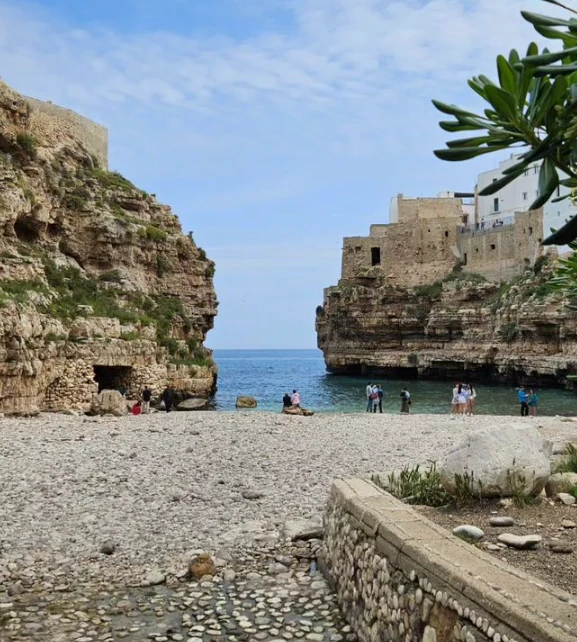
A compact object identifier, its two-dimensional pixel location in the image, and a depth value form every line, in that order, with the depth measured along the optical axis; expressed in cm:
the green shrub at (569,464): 937
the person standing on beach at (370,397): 2944
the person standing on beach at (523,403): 2854
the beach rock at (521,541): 580
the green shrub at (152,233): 3439
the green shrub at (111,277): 3173
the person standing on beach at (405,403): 2947
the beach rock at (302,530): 823
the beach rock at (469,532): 597
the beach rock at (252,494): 1025
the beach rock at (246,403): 3362
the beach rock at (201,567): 707
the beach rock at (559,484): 784
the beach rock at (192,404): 2972
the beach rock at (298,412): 2611
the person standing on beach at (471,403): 2831
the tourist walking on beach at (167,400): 2675
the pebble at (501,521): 649
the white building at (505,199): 6712
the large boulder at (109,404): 2359
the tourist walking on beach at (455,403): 2815
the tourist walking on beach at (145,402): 2532
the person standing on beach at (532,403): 2827
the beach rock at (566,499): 751
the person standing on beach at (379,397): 2932
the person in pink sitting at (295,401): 2717
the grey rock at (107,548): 776
